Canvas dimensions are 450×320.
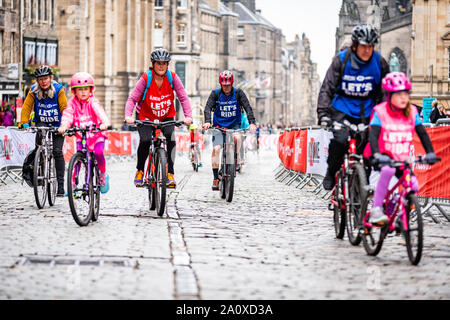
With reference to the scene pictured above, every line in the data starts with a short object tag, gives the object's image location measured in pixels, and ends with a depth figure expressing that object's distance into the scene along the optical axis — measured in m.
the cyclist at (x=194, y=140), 27.06
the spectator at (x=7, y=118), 29.25
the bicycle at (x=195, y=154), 27.04
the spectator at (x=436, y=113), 25.91
